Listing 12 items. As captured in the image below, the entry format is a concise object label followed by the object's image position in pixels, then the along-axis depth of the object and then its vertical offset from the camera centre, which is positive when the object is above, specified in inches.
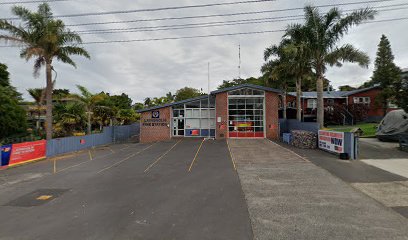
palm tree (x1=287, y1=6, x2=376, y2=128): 775.7 +275.2
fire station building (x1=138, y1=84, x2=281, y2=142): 1112.8 +30.4
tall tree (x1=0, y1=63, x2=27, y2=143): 876.0 +35.1
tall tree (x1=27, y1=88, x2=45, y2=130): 1260.8 +159.0
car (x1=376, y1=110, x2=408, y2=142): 845.2 -22.1
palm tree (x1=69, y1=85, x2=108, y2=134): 1105.4 +121.7
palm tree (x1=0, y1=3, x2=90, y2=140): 769.6 +287.5
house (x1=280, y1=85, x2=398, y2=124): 1525.1 +130.6
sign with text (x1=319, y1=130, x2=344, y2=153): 642.8 -57.7
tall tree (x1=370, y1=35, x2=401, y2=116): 745.0 +137.8
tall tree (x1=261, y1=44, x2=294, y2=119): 1198.3 +284.2
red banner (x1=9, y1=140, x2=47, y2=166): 667.5 -79.4
